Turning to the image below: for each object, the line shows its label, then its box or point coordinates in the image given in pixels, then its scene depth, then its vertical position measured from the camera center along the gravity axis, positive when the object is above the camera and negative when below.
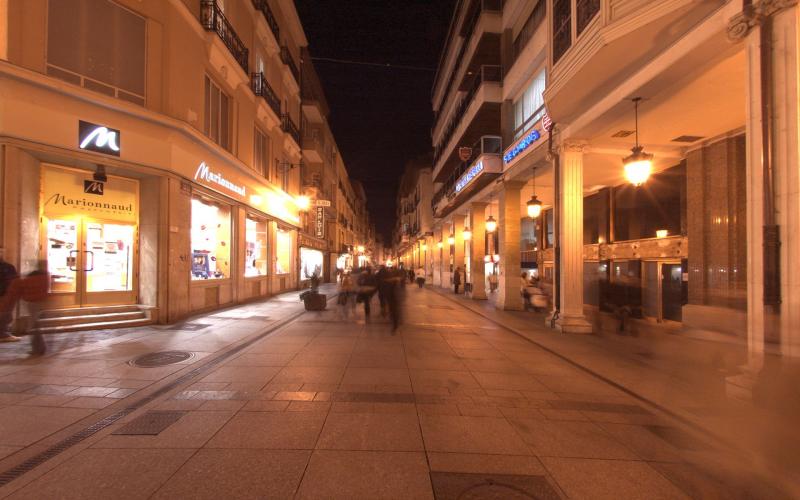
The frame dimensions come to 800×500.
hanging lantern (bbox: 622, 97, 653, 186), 8.11 +1.92
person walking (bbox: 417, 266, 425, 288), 31.05 -1.52
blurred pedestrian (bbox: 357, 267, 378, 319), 12.77 -0.90
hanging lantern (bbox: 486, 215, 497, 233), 18.30 +1.61
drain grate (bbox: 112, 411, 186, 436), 4.30 -1.86
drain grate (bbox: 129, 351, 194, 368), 6.96 -1.82
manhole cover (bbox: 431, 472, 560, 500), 3.23 -1.91
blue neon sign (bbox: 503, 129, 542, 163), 13.60 +4.17
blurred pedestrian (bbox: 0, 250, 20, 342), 7.86 -0.72
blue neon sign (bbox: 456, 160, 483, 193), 17.50 +3.99
